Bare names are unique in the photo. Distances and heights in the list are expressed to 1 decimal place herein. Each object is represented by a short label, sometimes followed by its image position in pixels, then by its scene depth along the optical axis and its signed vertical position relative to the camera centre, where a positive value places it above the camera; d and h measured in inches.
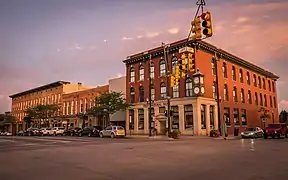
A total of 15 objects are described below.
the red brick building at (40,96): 2880.4 +298.2
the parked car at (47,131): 2246.1 -57.8
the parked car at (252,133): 1439.5 -55.8
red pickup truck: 1331.2 -43.4
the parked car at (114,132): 1542.4 -47.8
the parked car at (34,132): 2297.0 -66.2
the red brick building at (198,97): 1678.2 +188.9
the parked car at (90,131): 1786.8 -48.5
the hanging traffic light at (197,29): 545.6 +172.9
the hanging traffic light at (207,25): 528.4 +173.9
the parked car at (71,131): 2036.2 -56.8
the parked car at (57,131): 2236.2 -58.5
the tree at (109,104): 1888.5 +122.8
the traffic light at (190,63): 762.7 +153.6
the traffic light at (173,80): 951.6 +134.9
